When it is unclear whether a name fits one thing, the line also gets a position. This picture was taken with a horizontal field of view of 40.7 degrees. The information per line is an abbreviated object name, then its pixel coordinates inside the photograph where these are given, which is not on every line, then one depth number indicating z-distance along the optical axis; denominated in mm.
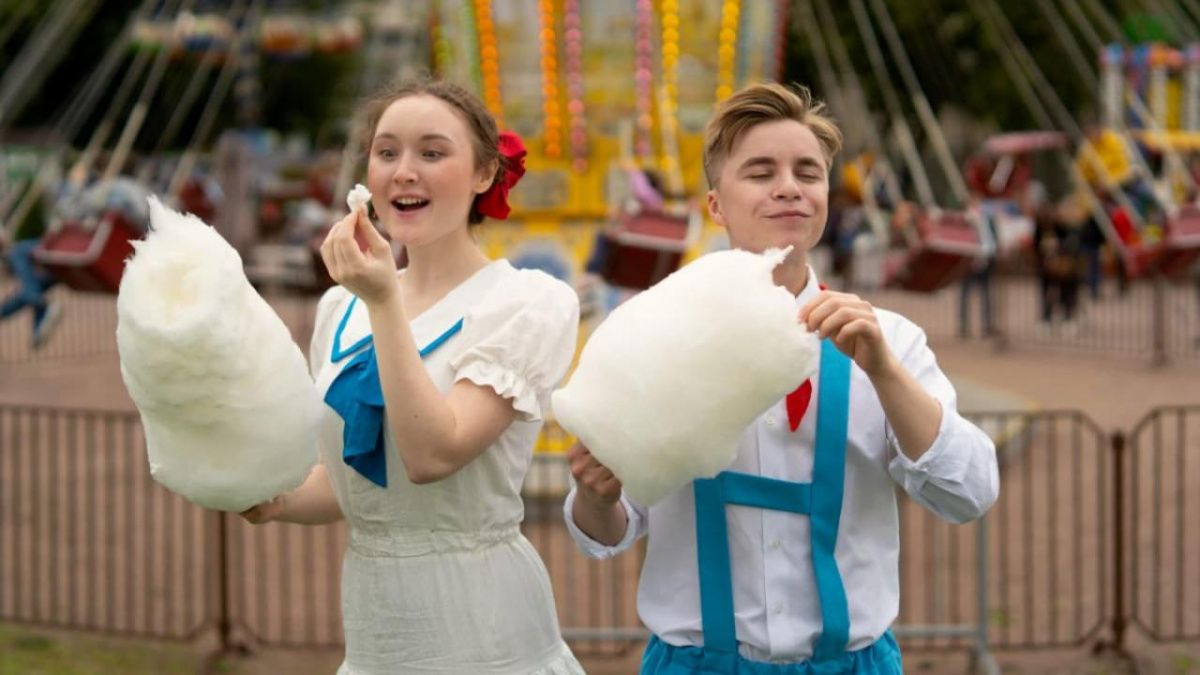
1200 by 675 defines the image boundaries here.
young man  2305
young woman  2420
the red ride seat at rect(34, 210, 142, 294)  8109
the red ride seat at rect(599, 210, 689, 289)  7512
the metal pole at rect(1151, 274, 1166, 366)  13141
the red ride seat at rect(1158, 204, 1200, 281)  9641
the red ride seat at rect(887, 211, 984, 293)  8820
